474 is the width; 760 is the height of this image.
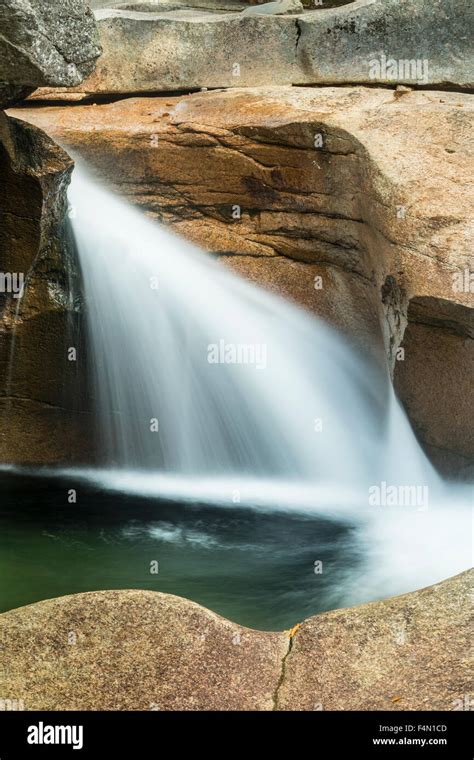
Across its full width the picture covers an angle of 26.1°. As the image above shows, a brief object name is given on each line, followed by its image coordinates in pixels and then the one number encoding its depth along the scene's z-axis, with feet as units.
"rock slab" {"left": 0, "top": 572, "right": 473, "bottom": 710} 12.02
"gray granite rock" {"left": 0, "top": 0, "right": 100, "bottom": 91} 17.24
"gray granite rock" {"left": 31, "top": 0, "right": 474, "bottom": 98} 28.40
